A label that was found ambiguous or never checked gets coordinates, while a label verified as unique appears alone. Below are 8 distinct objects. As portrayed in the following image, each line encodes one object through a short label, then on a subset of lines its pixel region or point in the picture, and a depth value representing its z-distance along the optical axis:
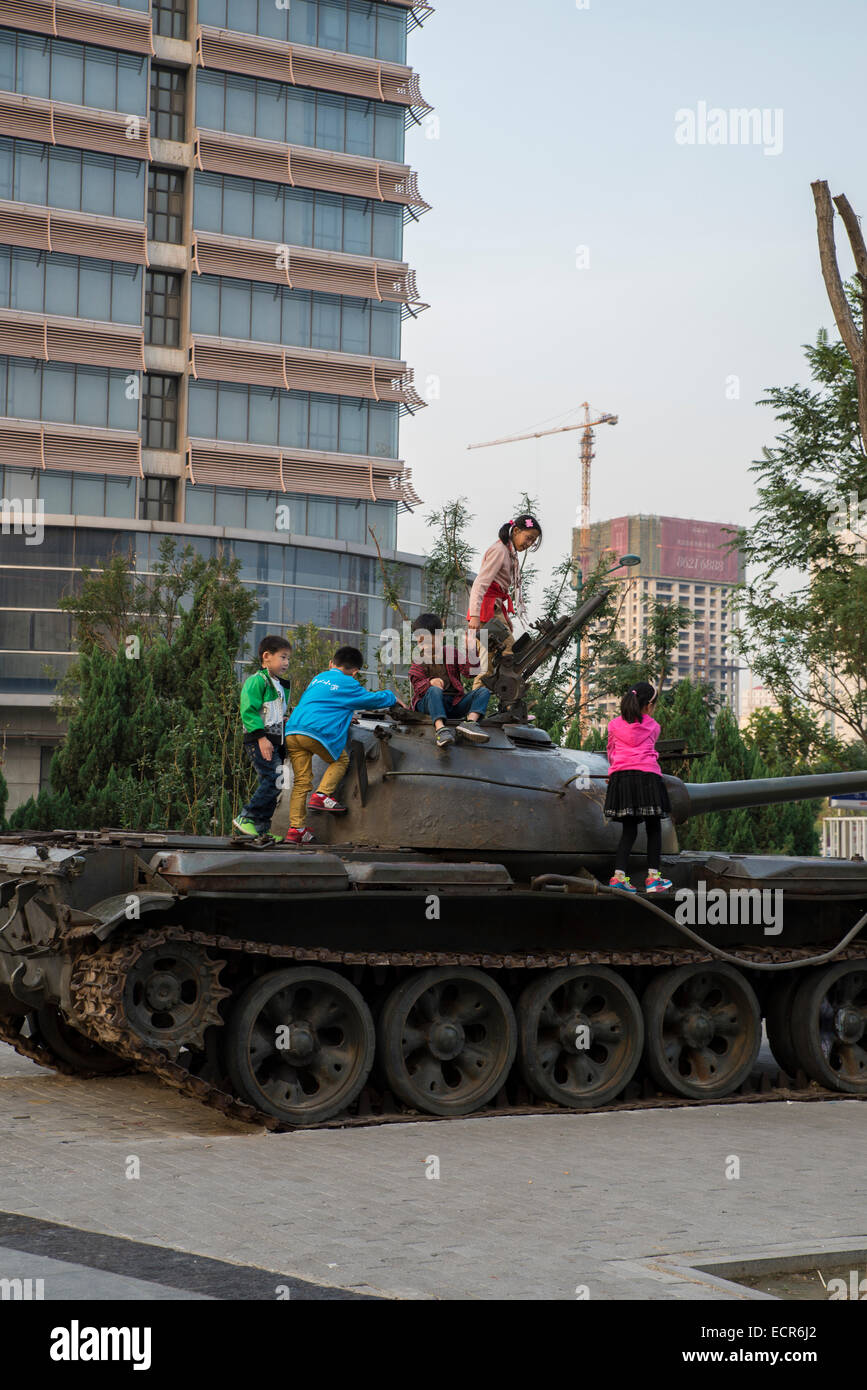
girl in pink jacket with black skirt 11.54
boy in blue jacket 11.52
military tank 9.93
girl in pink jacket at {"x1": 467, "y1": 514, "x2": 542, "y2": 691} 12.14
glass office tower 48.31
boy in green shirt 11.58
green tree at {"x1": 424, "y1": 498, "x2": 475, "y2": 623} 28.28
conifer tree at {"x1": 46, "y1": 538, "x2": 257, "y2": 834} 26.09
